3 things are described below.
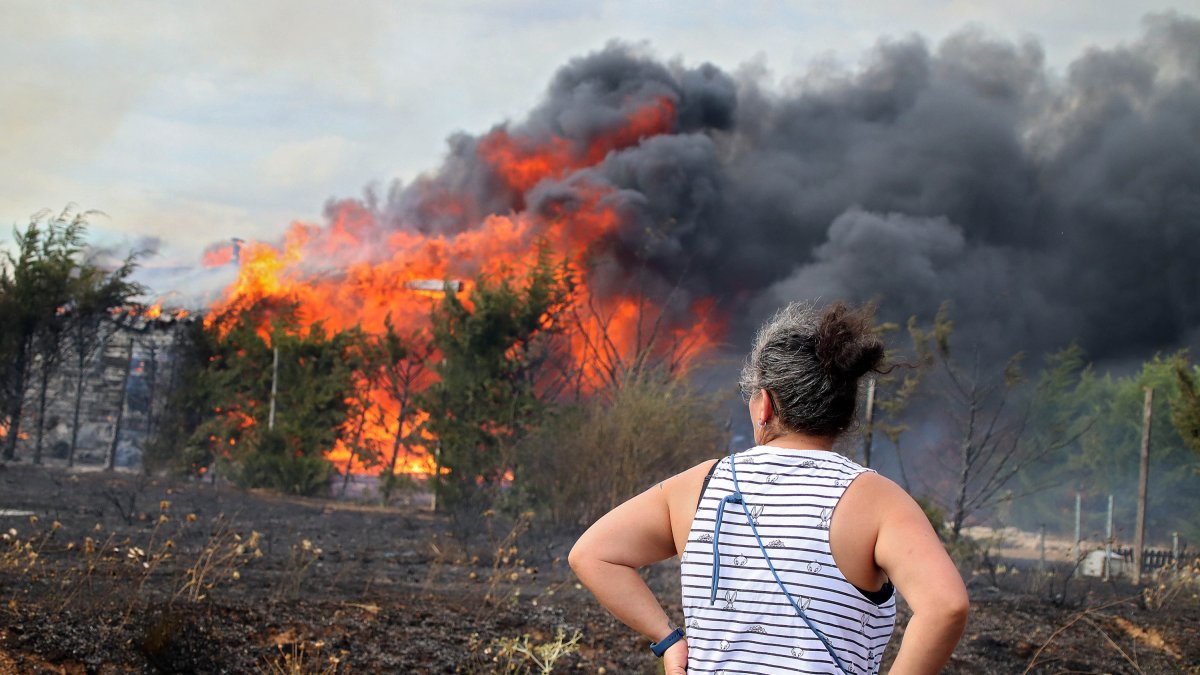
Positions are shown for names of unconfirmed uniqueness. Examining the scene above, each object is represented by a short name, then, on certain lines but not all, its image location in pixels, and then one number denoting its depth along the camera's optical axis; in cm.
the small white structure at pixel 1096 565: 1557
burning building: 1831
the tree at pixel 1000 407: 1309
